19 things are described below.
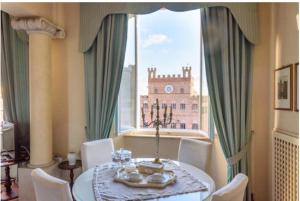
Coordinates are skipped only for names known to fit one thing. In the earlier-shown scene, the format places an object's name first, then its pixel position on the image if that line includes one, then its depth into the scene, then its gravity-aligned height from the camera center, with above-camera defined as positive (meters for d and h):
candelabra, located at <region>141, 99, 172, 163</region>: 2.14 -0.35
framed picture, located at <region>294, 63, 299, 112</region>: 2.09 +0.06
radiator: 2.08 -0.68
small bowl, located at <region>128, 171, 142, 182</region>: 1.77 -0.60
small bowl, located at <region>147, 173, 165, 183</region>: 1.74 -0.61
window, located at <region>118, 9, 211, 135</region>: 3.21 +0.38
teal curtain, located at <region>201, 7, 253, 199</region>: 2.67 +0.15
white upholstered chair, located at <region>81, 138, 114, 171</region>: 2.41 -0.59
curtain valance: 2.65 +0.99
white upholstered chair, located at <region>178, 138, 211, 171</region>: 2.38 -0.59
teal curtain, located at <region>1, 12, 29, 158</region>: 3.21 +0.25
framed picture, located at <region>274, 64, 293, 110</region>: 2.20 +0.07
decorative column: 2.76 +0.08
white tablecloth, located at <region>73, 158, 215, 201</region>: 1.55 -0.65
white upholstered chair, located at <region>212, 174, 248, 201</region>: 1.29 -0.53
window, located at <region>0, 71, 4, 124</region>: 3.21 -0.21
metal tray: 1.69 -0.63
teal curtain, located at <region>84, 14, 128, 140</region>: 2.96 +0.30
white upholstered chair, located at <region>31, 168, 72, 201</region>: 1.45 -0.57
